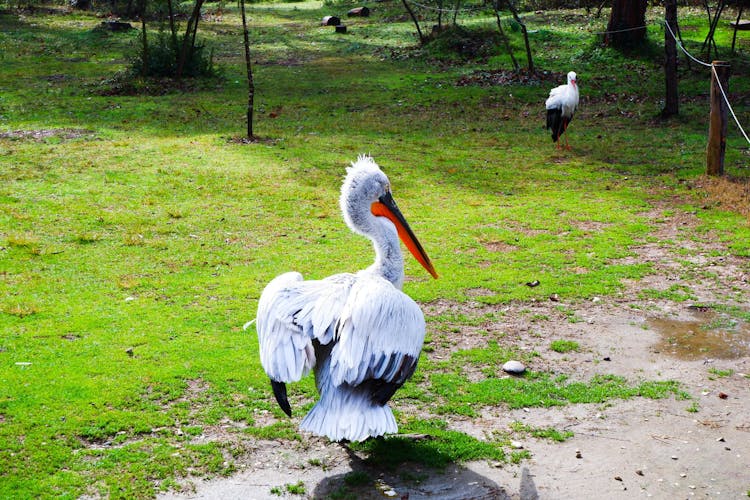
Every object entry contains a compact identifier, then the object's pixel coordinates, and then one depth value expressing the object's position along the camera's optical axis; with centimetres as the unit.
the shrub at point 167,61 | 1934
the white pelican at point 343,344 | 451
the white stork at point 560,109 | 1345
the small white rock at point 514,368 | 616
